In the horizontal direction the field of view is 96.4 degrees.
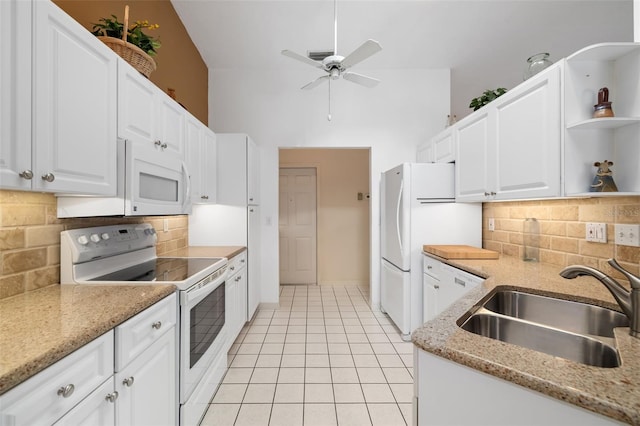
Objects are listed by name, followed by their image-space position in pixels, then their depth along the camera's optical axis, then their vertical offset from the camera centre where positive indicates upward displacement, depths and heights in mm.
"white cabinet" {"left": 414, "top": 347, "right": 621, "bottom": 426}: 646 -476
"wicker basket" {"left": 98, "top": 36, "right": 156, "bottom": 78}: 1491 +888
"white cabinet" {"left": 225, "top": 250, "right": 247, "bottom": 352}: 2338 -734
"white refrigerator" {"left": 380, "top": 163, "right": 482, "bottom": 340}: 2762 -63
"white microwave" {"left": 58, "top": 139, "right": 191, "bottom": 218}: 1453 +129
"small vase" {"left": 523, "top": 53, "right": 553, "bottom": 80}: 1887 +1006
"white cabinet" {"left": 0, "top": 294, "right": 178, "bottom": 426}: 729 -560
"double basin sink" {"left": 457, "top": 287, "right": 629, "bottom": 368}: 987 -461
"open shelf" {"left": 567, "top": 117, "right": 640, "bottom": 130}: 1408 +473
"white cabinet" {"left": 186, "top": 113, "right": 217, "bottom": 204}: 2337 +478
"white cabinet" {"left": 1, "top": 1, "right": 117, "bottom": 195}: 943 +412
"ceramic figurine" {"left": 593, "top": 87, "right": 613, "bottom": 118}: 1460 +564
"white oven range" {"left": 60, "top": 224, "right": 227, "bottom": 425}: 1476 -363
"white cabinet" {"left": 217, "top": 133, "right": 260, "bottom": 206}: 2955 +457
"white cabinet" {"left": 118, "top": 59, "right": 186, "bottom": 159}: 1485 +606
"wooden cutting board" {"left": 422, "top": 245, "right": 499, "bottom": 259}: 2283 -309
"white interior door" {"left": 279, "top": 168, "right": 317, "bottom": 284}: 4977 -226
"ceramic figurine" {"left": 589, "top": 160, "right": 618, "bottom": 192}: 1490 +189
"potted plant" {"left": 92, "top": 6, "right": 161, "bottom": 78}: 1520 +980
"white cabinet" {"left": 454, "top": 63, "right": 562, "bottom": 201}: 1661 +490
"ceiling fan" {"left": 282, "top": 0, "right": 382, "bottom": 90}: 1909 +1124
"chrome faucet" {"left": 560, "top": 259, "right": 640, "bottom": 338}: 911 -253
